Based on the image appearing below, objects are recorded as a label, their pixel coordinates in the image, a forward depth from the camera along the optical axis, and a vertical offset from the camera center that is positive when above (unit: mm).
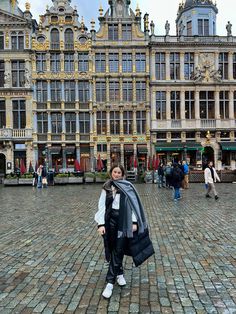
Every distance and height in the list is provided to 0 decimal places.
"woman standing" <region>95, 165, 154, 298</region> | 3040 -851
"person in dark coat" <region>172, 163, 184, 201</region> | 10344 -1048
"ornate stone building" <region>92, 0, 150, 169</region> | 25492 +7536
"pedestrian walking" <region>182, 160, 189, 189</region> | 14682 -1340
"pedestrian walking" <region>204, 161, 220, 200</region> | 10919 -910
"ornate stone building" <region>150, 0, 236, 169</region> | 25732 +6659
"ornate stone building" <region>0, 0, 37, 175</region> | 25013 +7921
